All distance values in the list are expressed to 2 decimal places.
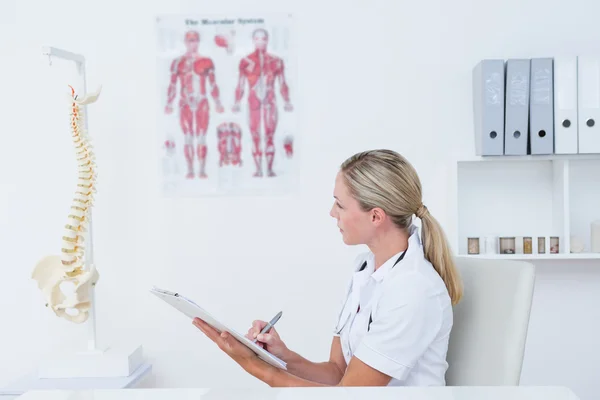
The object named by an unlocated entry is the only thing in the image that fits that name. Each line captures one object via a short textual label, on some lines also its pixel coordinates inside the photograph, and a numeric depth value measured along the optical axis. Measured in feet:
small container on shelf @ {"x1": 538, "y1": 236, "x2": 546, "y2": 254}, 8.03
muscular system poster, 8.48
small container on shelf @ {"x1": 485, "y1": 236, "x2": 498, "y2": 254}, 8.10
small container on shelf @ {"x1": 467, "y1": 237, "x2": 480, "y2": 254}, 8.07
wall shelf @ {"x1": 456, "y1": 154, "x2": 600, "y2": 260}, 8.38
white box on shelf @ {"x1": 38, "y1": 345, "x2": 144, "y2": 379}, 7.54
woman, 4.95
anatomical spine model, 7.37
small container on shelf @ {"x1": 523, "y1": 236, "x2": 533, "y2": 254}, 8.05
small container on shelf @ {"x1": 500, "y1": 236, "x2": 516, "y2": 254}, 8.08
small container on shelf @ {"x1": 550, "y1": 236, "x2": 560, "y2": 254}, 8.02
